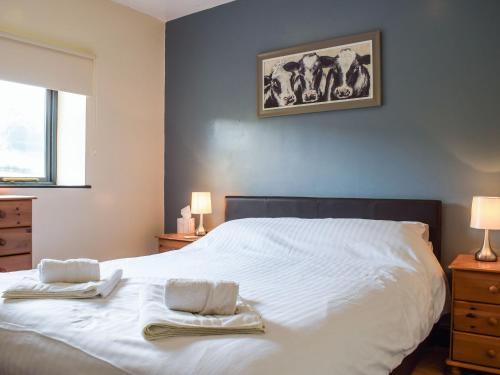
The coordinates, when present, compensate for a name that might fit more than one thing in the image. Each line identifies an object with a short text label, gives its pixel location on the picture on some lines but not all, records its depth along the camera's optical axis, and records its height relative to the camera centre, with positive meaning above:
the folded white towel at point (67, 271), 1.79 -0.35
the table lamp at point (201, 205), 3.63 -0.15
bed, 1.18 -0.42
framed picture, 3.04 +0.81
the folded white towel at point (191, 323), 1.25 -0.40
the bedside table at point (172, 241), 3.51 -0.44
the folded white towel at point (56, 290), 1.63 -0.39
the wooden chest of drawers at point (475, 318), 2.21 -0.66
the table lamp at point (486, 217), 2.38 -0.16
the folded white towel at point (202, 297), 1.42 -0.35
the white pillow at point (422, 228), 2.60 -0.24
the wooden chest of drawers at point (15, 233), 2.56 -0.28
